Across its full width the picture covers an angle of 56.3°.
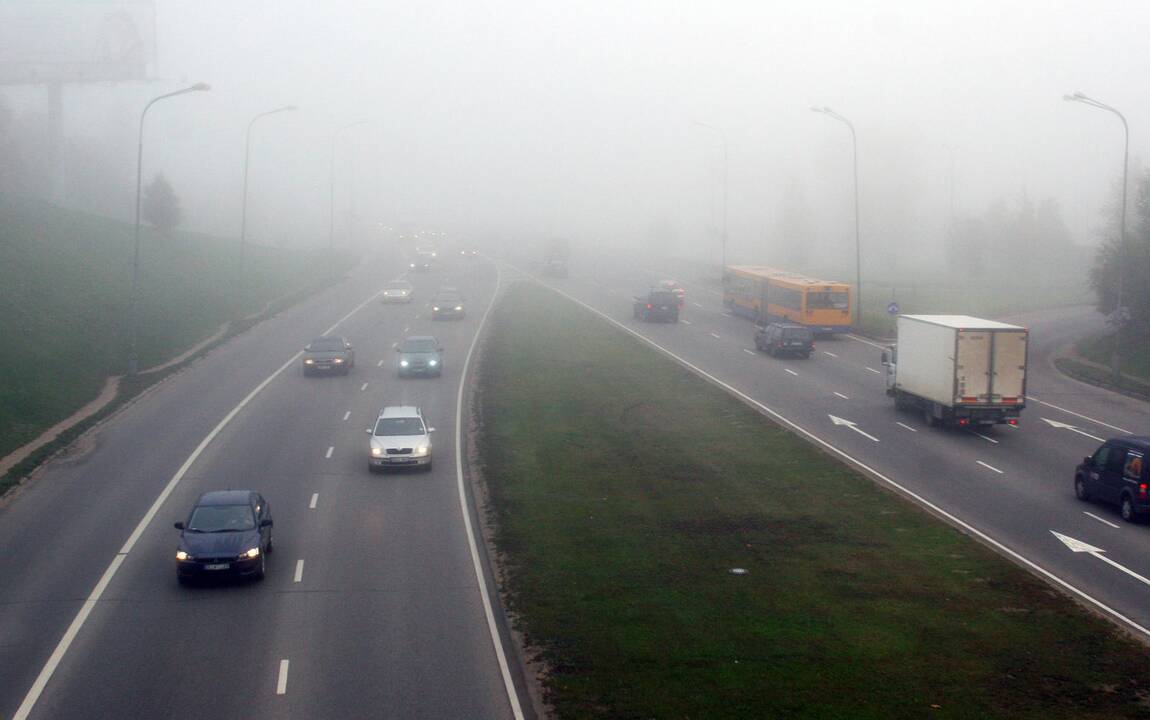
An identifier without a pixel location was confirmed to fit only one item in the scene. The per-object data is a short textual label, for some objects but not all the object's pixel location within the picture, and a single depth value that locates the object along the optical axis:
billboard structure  71.62
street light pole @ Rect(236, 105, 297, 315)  63.28
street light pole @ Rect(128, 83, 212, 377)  42.09
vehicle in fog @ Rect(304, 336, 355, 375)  44.19
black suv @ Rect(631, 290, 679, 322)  63.41
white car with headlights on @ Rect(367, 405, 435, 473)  28.41
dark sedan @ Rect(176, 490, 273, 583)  19.14
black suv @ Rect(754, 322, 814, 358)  48.38
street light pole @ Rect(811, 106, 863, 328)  53.16
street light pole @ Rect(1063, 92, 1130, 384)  42.62
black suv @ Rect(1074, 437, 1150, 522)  23.05
